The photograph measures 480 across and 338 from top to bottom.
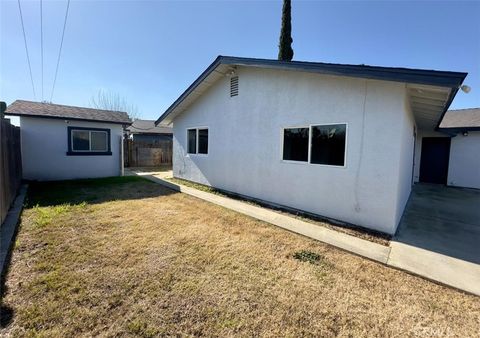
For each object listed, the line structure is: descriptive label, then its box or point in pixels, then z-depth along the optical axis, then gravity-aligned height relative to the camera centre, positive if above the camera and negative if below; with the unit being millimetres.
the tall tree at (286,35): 12062 +6477
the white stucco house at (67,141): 10227 +468
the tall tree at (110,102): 35812 +8073
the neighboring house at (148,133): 23155 +1948
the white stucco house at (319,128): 4984 +763
